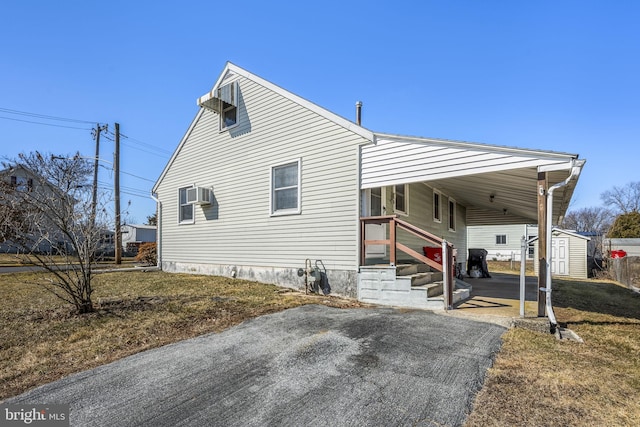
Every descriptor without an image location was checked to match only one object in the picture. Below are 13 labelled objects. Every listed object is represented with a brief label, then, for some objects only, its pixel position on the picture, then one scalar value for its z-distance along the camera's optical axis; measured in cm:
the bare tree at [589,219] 5103
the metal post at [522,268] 495
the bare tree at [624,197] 4362
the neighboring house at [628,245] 2041
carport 502
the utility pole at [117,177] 1796
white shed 1622
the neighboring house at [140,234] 3626
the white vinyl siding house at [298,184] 636
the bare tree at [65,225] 530
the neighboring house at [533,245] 1631
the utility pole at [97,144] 2131
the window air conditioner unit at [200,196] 1018
